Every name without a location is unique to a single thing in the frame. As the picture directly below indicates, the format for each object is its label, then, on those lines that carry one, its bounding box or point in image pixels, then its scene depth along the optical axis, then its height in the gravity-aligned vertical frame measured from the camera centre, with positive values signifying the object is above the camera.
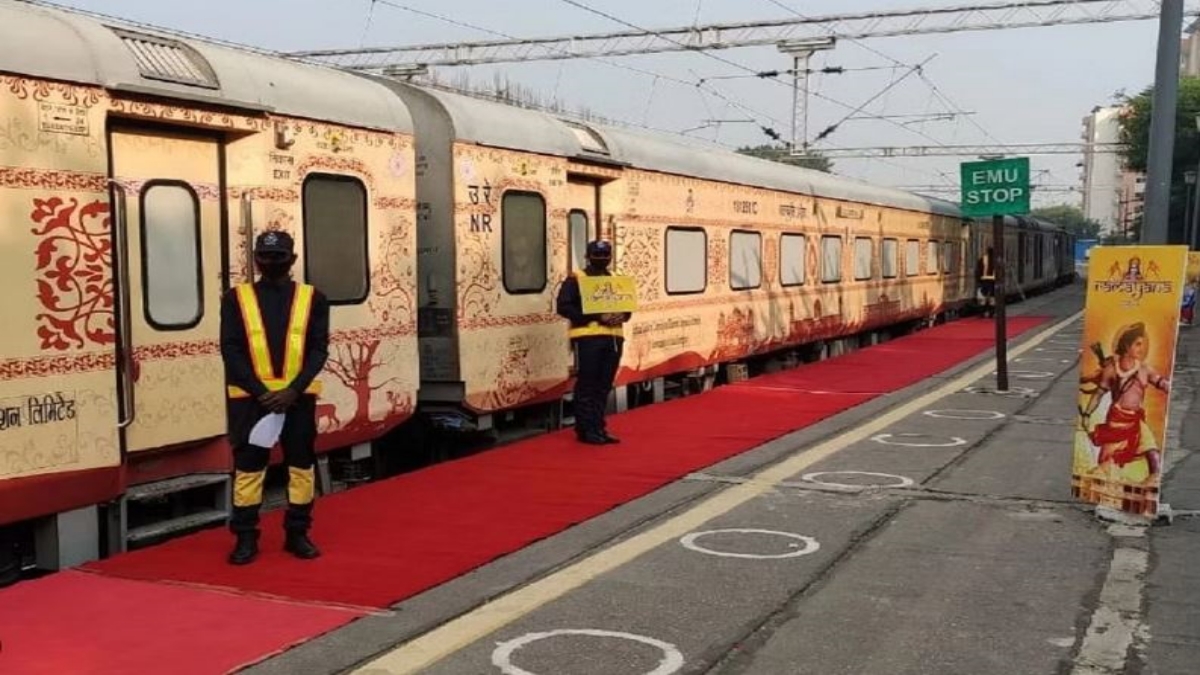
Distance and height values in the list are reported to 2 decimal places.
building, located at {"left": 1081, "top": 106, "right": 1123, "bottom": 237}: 150.21 +10.45
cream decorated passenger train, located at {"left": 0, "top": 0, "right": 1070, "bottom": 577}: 5.53 +0.03
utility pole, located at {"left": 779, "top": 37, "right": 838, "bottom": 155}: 31.45 +5.73
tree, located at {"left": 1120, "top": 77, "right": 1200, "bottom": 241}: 49.62 +5.14
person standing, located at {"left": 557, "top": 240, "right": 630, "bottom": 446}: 9.59 -0.82
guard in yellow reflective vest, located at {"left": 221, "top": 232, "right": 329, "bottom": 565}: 5.79 -0.60
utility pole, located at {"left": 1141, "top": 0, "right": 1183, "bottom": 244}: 14.82 +1.73
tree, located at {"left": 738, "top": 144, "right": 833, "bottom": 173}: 39.00 +3.73
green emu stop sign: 13.65 +0.79
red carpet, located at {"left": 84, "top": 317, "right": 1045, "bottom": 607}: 5.65 -1.62
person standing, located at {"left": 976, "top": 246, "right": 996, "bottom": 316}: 30.22 -0.69
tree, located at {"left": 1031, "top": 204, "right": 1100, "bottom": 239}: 138.26 +4.11
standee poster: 6.95 -0.76
